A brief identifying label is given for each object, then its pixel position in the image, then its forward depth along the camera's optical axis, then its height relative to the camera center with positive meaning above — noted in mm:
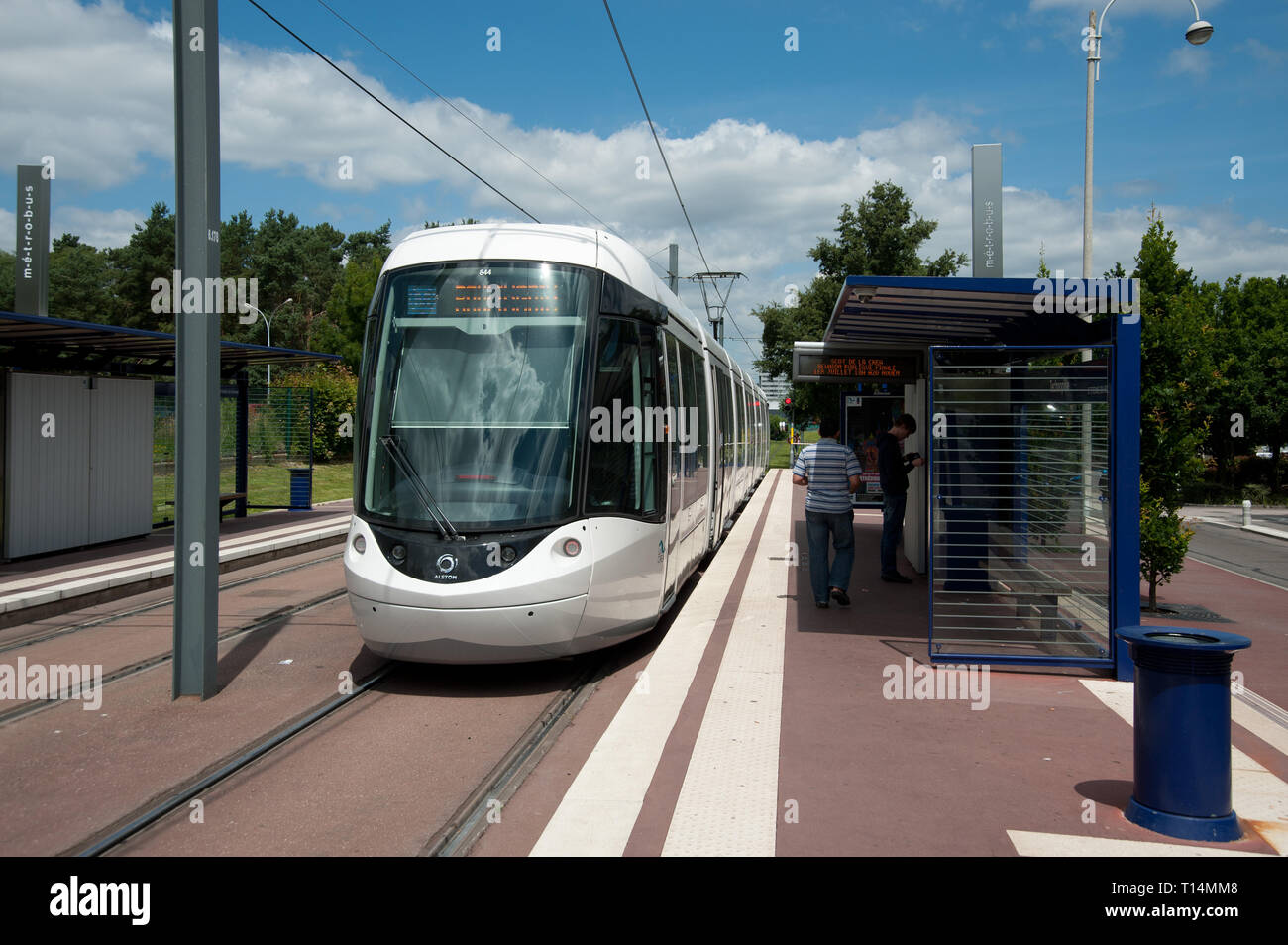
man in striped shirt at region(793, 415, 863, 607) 10219 -489
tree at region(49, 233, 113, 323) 54750 +9301
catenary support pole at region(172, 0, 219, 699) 7094 +688
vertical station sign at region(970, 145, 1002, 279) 11680 +2779
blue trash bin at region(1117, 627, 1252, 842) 4742 -1330
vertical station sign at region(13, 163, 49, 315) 14336 +2988
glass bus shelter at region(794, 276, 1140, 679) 7562 +68
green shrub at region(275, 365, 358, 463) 37812 +1472
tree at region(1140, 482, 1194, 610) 10492 -872
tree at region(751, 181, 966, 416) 36719 +7291
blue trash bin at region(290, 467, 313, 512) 21938 -756
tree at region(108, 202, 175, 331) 57781 +10370
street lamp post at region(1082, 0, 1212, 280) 17812 +6045
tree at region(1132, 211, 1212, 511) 10078 +594
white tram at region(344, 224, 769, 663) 7000 +17
